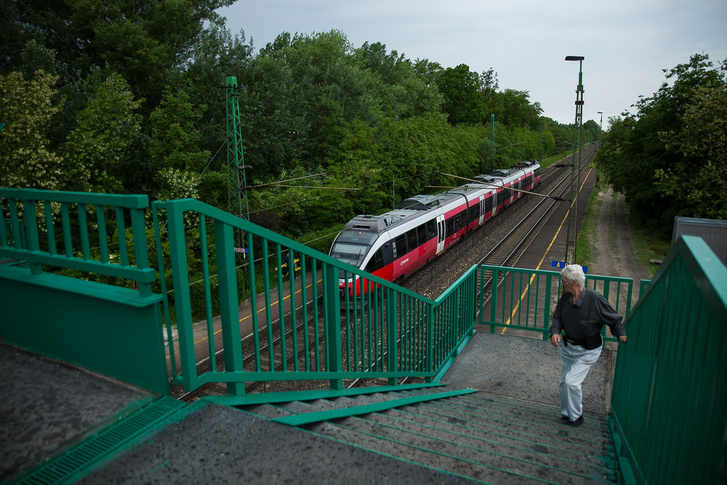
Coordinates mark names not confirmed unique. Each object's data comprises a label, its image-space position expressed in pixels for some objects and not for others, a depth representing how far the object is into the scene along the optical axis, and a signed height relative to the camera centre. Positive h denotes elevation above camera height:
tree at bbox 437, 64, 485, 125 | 71.75 +6.41
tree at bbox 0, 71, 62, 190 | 16.70 +0.38
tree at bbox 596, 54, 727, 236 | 26.67 -0.64
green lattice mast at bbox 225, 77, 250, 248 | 15.96 -0.09
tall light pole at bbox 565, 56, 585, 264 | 19.05 +1.64
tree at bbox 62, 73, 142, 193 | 20.23 +0.24
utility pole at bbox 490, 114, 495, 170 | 50.72 +0.04
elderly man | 4.63 -1.76
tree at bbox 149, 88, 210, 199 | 21.69 +0.01
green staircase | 2.70 -1.97
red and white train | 16.06 -3.32
